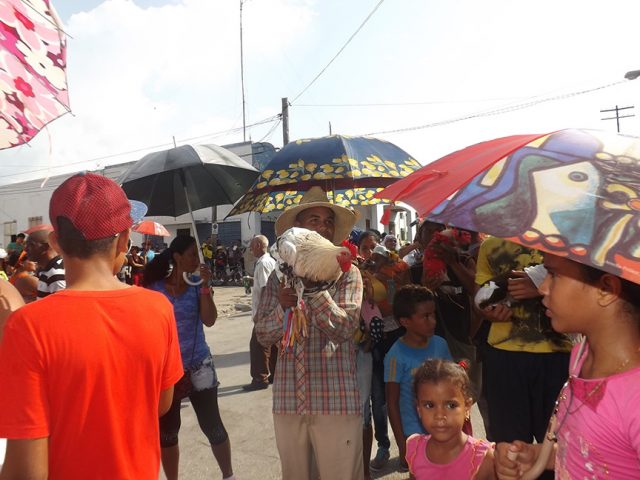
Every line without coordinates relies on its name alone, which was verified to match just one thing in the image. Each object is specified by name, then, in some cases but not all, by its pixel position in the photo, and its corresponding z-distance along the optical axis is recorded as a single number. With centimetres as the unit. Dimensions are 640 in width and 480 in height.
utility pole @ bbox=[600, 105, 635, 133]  3400
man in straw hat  242
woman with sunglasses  328
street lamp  1305
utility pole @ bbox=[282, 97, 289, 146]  1830
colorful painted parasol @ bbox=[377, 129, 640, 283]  108
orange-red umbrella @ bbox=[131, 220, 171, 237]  982
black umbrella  393
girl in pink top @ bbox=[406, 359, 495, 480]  224
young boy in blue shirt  308
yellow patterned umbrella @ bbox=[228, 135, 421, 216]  320
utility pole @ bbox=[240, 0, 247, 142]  2152
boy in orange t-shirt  138
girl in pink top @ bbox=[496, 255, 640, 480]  127
